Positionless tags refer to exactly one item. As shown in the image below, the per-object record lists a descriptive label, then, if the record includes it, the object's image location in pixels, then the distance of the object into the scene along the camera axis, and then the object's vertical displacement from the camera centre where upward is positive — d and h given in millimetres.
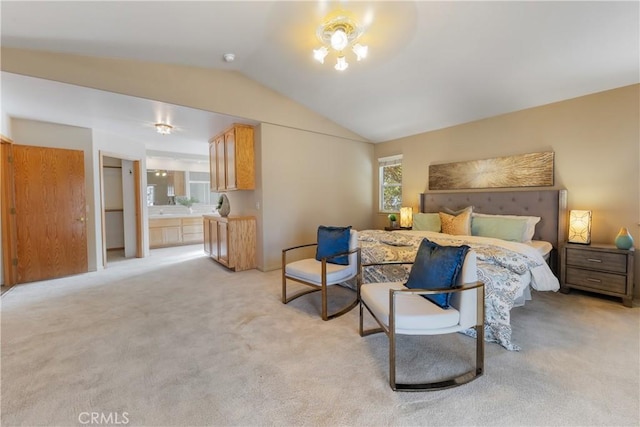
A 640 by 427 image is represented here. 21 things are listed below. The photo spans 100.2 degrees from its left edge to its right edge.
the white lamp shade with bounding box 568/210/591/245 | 3271 -281
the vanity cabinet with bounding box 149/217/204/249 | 6984 -689
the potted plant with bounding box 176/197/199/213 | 7918 +148
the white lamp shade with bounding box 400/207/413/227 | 5101 -224
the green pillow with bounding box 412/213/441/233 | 4281 -278
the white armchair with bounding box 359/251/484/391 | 1786 -776
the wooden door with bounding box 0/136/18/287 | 3893 -136
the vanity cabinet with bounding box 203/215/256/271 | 4582 -637
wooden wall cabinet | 4574 +849
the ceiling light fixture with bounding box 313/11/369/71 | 2408 +1643
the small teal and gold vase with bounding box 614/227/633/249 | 2973 -403
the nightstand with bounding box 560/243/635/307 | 2959 -766
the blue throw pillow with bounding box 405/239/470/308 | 1951 -488
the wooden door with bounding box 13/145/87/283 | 4062 -91
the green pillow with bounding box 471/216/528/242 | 3477 -311
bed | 2287 -500
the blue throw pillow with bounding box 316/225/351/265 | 3193 -463
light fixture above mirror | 4480 +1331
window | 5840 +494
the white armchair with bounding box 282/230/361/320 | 2811 -760
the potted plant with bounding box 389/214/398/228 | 5355 -304
